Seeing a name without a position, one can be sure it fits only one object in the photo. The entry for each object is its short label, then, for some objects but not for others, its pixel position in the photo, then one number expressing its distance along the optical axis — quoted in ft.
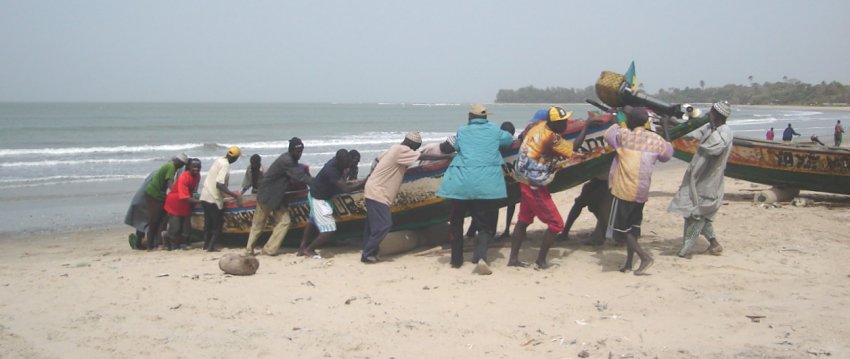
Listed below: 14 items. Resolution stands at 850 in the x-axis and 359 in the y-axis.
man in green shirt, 28.60
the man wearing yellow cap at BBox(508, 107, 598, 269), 20.49
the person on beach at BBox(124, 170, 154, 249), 29.63
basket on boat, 24.21
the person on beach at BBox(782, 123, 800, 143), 65.03
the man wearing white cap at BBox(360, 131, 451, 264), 22.68
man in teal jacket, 20.89
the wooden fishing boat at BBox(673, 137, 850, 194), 32.83
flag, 24.44
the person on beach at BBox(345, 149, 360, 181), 24.35
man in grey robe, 21.39
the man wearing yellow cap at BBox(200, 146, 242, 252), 27.17
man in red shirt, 28.14
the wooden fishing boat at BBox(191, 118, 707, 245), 23.79
